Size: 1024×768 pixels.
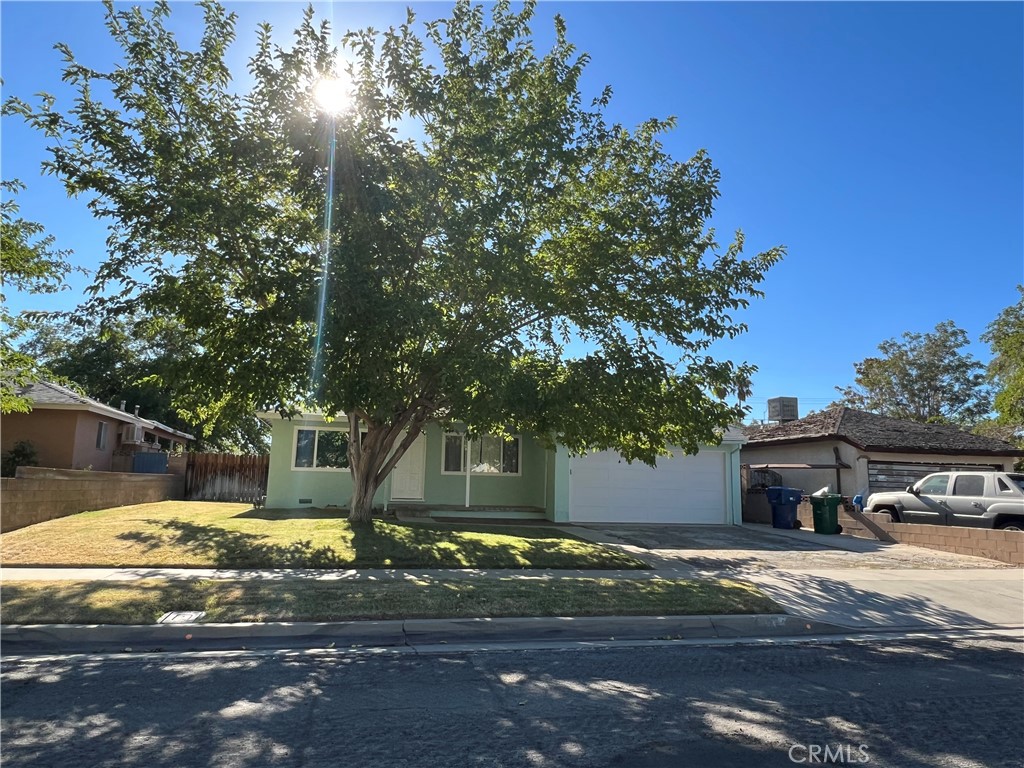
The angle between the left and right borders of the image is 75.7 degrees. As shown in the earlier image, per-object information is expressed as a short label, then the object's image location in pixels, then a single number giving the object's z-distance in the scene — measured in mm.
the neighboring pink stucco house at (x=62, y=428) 19812
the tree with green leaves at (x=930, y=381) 43094
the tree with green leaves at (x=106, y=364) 33219
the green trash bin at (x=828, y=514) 17734
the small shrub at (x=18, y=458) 18547
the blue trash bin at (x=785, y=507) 19266
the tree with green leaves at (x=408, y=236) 10070
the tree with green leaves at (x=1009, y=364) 24797
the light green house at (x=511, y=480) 18734
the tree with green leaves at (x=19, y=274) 10906
